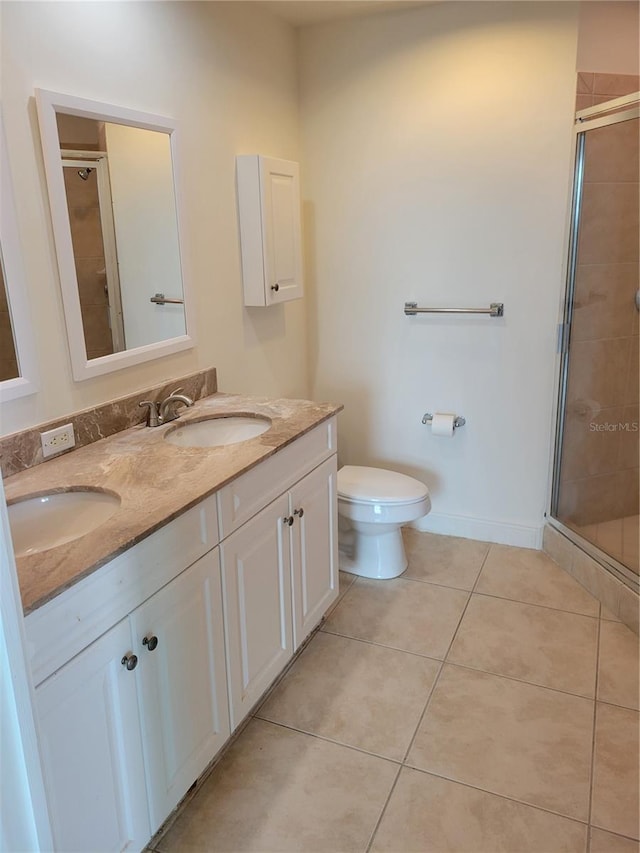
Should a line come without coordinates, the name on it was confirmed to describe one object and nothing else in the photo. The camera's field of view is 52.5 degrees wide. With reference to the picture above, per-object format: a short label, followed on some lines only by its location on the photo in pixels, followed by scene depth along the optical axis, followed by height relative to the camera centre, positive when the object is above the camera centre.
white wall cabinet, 2.62 +0.15
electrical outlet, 1.82 -0.47
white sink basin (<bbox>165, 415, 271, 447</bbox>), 2.23 -0.56
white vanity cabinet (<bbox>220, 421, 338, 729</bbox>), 1.82 -0.92
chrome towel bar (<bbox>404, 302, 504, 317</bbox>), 2.92 -0.24
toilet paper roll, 3.07 -0.77
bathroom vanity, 1.26 -0.80
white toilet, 2.76 -1.07
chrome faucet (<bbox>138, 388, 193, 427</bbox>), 2.14 -0.47
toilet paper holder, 3.14 -0.77
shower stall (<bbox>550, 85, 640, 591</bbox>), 2.67 -0.44
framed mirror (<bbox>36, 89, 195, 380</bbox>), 1.83 +0.11
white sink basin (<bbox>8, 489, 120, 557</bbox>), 1.59 -0.61
